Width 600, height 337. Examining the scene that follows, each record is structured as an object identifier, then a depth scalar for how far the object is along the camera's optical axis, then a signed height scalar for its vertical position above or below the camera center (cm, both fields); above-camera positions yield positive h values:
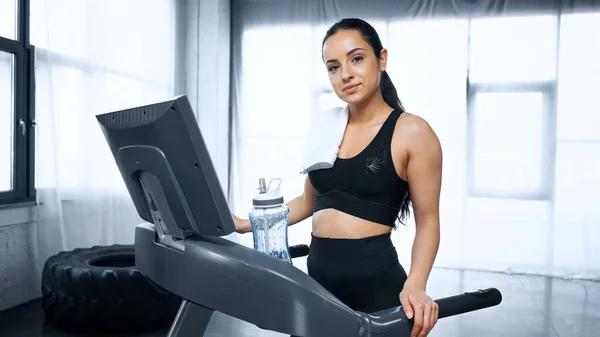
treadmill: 70 -15
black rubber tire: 241 -72
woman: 101 -7
